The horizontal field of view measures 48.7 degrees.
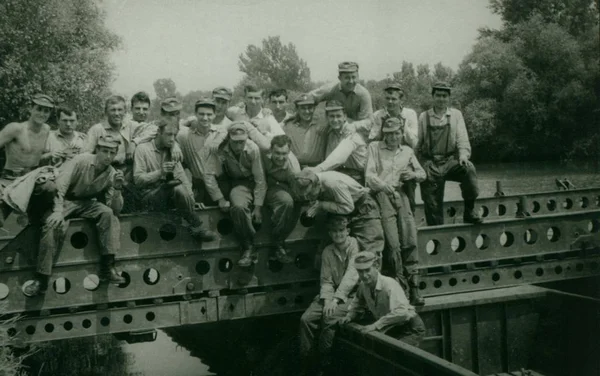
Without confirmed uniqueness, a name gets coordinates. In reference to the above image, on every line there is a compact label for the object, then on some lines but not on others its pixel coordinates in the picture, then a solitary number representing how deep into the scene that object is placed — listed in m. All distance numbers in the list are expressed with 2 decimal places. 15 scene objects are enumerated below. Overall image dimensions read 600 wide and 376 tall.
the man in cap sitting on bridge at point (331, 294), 7.47
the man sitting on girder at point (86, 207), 6.87
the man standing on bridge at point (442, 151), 9.05
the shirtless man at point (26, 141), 7.76
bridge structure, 7.12
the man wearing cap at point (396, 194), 7.98
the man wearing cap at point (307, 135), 8.46
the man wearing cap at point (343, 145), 7.90
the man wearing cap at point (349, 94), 8.57
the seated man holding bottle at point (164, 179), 7.23
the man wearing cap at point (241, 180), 7.43
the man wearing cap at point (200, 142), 7.80
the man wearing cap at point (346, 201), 7.51
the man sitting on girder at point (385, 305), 7.03
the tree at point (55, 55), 14.69
